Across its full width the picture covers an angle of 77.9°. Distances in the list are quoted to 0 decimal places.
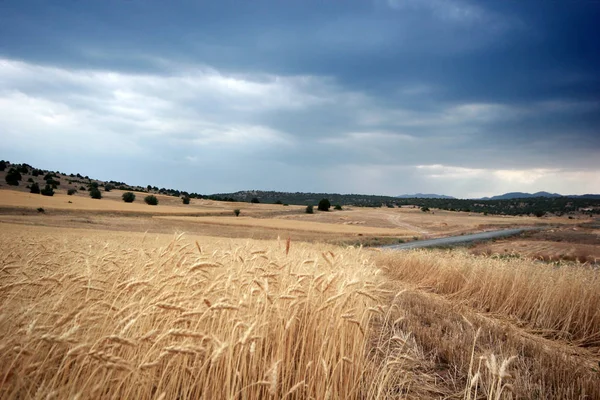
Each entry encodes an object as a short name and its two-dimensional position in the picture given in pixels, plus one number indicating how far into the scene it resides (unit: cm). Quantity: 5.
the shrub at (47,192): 5444
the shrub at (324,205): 7879
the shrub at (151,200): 6556
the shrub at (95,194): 6334
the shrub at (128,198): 6425
